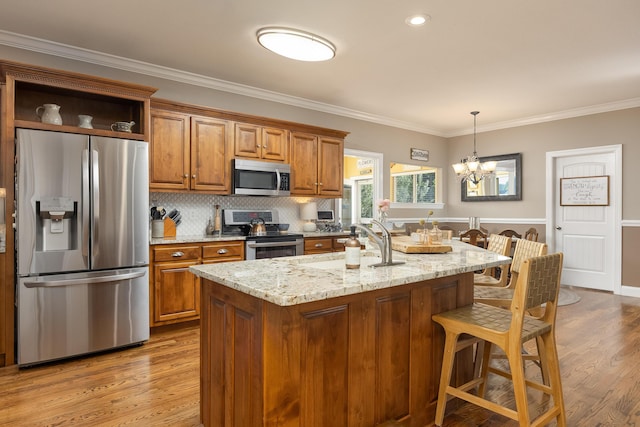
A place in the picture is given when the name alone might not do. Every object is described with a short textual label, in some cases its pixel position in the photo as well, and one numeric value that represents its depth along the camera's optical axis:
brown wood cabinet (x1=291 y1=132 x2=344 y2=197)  4.75
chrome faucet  2.10
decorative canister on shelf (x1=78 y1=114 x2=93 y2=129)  3.27
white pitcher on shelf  3.08
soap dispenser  1.99
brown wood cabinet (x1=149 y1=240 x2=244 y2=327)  3.56
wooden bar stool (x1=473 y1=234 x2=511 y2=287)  3.06
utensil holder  3.90
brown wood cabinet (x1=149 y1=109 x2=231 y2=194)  3.77
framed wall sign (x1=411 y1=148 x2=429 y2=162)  6.70
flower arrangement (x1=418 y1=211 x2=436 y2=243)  2.71
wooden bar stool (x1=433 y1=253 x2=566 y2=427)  1.80
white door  5.39
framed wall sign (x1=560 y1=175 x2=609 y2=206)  5.48
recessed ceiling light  2.95
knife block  3.98
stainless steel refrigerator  2.87
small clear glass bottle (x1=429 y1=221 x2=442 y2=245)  2.75
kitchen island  1.54
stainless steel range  4.16
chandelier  5.29
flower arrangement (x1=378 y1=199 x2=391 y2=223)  2.49
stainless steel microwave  4.23
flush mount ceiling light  3.14
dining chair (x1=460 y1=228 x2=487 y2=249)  5.18
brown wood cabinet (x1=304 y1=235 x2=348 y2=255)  4.61
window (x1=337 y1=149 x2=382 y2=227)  8.33
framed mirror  6.33
